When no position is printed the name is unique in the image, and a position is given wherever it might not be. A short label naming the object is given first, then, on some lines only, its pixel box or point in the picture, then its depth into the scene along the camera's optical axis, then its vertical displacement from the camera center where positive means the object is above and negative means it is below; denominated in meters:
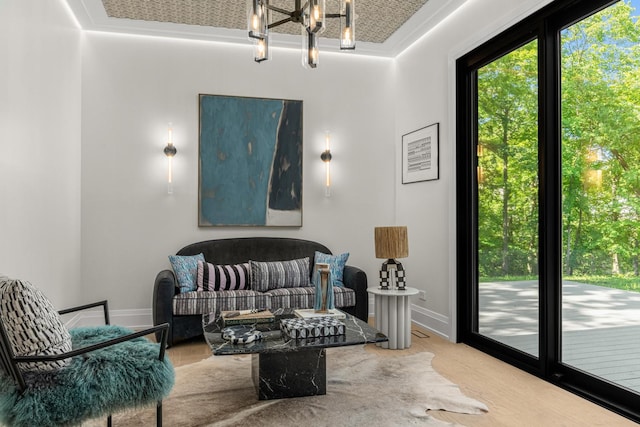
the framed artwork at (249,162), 4.74 +0.65
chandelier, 2.50 +1.12
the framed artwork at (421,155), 4.41 +0.70
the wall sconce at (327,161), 5.07 +0.69
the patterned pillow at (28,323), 1.69 -0.38
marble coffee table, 2.56 -0.83
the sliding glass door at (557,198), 2.64 +0.18
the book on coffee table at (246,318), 2.93 -0.61
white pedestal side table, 3.80 -0.79
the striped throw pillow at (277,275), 4.31 -0.50
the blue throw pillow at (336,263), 4.47 -0.39
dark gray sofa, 3.85 -0.38
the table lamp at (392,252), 3.90 -0.24
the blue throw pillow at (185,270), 4.09 -0.43
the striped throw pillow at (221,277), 4.19 -0.50
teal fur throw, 1.67 -0.64
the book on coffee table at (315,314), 3.03 -0.62
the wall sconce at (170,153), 4.61 +0.70
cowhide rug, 2.43 -1.04
